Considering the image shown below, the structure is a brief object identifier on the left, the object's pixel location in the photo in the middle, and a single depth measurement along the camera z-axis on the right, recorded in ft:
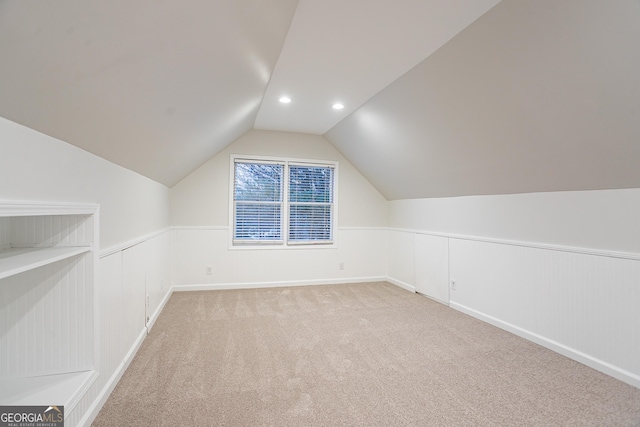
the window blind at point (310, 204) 16.71
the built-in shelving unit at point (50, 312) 4.95
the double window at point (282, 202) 15.93
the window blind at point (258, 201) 15.88
